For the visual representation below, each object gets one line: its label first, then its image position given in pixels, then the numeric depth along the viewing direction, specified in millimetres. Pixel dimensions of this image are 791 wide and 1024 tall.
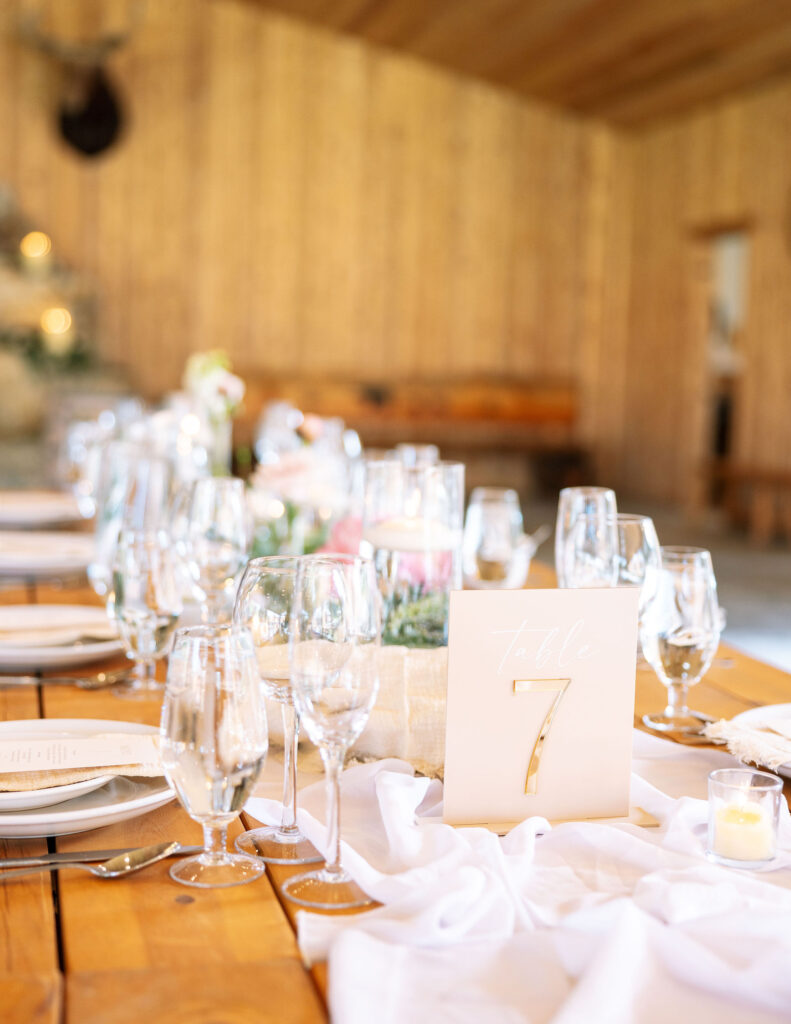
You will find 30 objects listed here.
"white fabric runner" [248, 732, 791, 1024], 605
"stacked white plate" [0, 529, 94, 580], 1892
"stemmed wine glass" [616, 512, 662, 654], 1183
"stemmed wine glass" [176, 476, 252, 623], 1352
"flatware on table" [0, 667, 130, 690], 1240
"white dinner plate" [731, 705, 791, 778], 1072
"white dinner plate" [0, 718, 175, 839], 788
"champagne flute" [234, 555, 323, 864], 821
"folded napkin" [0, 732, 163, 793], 843
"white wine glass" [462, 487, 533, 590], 1717
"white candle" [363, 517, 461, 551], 1284
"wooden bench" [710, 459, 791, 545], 7755
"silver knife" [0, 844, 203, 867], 748
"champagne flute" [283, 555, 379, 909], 734
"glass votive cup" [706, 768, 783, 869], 772
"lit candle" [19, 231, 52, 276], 7824
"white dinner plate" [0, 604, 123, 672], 1307
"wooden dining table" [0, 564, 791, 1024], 604
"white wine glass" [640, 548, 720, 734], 1090
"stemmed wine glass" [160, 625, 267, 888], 694
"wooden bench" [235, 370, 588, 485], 8906
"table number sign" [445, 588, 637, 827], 814
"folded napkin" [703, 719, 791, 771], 963
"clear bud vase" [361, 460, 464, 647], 1258
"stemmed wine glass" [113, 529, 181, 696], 1168
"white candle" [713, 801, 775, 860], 773
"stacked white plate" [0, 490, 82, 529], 2574
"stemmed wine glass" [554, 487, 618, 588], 1216
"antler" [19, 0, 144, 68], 7551
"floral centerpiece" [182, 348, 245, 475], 2318
